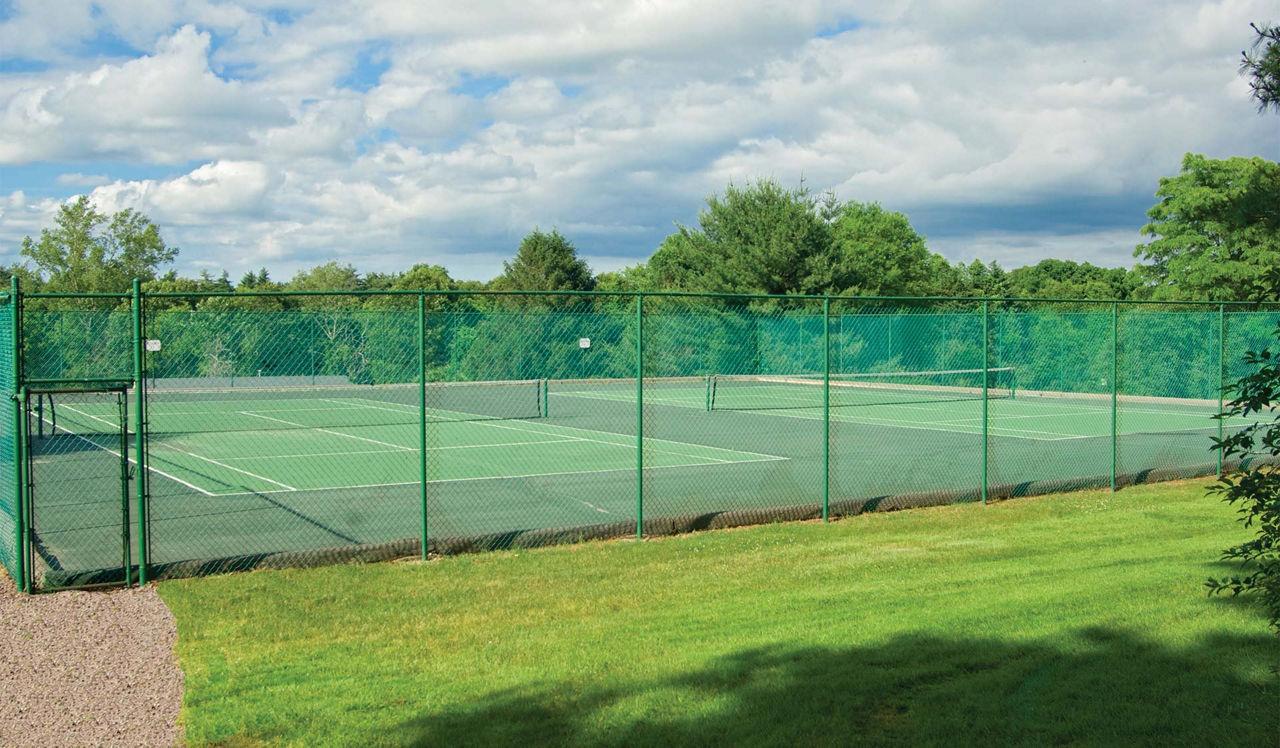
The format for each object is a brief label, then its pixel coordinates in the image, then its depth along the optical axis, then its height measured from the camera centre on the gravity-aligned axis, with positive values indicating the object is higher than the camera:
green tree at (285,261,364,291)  75.44 +4.30
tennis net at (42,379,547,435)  27.17 -2.33
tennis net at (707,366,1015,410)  30.92 -1.71
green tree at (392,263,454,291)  63.19 +3.70
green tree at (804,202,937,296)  51.00 +5.18
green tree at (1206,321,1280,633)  4.85 -0.70
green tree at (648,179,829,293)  45.28 +4.24
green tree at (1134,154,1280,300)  39.70 +3.70
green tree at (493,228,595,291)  65.19 +4.60
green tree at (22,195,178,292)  51.00 +4.21
